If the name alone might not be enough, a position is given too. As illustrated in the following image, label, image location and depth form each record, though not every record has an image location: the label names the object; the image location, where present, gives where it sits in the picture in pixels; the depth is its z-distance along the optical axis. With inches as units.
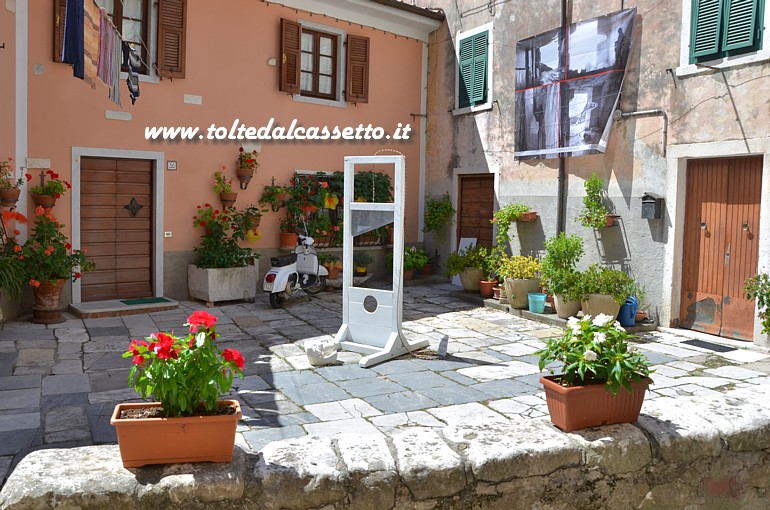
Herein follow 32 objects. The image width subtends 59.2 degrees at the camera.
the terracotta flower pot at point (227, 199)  408.5
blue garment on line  250.8
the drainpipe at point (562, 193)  391.5
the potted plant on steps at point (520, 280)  383.2
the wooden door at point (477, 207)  460.8
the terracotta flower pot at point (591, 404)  125.3
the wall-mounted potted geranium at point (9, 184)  318.5
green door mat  373.4
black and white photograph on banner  357.7
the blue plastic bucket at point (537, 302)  370.0
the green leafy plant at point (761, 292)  285.7
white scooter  384.4
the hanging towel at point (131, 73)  320.5
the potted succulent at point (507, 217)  413.4
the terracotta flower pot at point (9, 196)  317.7
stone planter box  387.5
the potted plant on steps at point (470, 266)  434.3
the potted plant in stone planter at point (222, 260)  389.7
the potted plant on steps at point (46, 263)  323.0
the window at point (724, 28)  295.4
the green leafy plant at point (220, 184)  407.5
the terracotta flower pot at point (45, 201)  338.3
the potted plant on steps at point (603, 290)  329.4
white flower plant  128.8
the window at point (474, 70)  450.0
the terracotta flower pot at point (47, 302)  327.3
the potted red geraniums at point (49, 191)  339.3
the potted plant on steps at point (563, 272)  346.9
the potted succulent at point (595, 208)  358.9
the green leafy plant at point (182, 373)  108.0
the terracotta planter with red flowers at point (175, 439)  101.4
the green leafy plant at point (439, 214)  482.3
